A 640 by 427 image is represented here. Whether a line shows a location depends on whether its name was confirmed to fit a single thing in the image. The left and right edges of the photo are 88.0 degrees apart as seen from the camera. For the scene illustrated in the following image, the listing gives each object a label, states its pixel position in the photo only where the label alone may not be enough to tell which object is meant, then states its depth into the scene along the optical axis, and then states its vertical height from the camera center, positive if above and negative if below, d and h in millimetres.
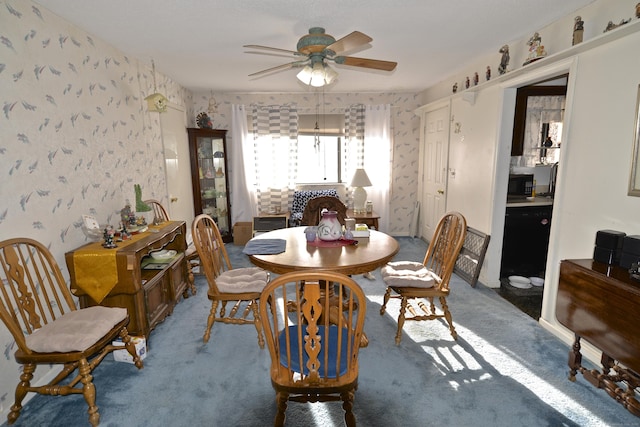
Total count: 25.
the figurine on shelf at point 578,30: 2291 +903
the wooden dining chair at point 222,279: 2375 -880
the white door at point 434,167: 4574 -79
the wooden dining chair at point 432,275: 2389 -853
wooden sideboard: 2256 -890
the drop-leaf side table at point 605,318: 1660 -861
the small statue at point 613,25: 2023 +844
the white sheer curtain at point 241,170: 5227 -112
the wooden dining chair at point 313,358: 1291 -877
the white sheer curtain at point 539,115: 3820 +533
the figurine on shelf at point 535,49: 2656 +902
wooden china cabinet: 4811 -183
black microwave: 4059 -286
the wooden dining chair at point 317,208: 3584 -487
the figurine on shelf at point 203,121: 4864 +616
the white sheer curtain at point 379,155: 5332 +115
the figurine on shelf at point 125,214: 2787 -426
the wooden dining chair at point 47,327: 1720 -901
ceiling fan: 2127 +717
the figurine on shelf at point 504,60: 3129 +959
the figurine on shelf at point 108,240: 2350 -539
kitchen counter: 3637 -452
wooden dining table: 2008 -607
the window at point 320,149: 5410 +221
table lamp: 4852 -400
